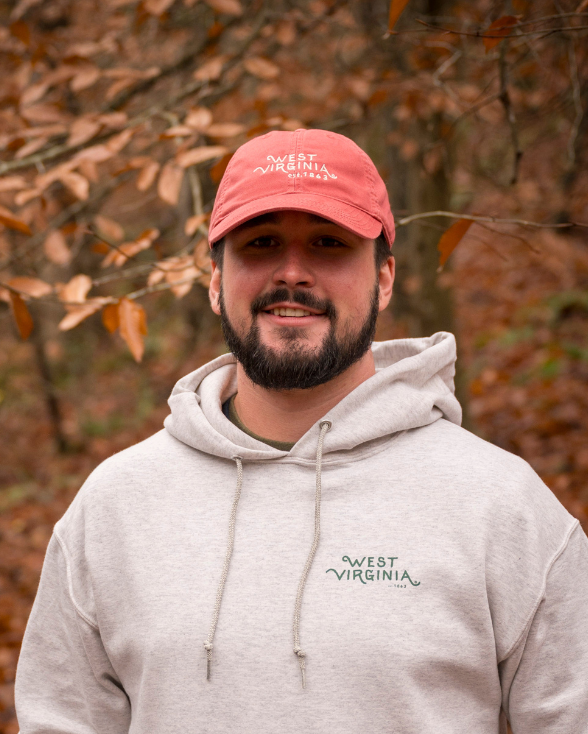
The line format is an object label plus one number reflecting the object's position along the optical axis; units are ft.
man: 5.20
